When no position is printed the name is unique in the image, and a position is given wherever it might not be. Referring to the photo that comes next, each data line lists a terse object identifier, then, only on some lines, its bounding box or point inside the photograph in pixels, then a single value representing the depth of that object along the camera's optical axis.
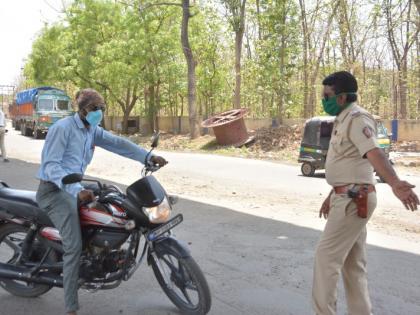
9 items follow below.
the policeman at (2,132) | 15.41
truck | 30.92
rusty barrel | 22.36
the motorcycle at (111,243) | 3.81
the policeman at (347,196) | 3.37
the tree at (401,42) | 21.52
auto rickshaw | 13.91
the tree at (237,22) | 25.11
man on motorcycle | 3.88
